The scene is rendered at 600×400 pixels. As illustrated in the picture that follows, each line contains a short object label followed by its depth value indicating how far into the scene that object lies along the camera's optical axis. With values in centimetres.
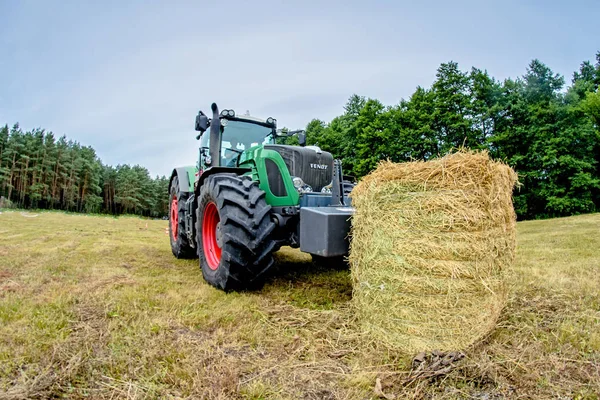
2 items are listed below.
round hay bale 266
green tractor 375
